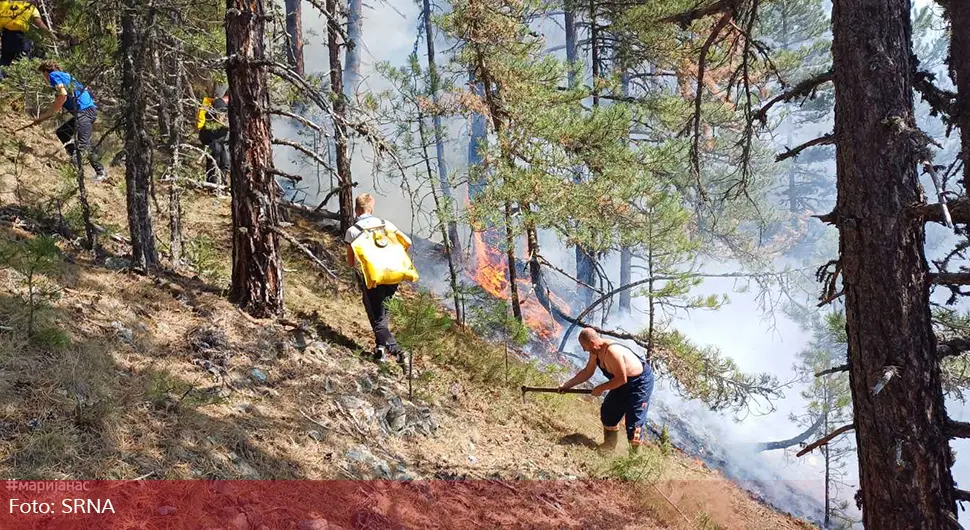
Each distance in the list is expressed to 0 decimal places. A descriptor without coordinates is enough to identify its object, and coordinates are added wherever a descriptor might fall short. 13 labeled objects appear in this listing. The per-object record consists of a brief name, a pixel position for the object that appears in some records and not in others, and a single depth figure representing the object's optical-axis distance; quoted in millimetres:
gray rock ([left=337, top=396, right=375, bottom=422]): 4840
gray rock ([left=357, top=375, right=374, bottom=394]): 5301
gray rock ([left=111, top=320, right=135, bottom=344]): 4305
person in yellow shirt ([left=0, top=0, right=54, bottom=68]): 6794
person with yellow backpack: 5598
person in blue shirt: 5342
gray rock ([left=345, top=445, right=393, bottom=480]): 4004
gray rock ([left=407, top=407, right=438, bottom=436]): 5148
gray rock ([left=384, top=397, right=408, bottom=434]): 4945
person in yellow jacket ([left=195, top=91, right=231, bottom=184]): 9398
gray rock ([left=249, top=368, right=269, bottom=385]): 4684
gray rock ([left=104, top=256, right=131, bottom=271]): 5560
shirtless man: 6102
